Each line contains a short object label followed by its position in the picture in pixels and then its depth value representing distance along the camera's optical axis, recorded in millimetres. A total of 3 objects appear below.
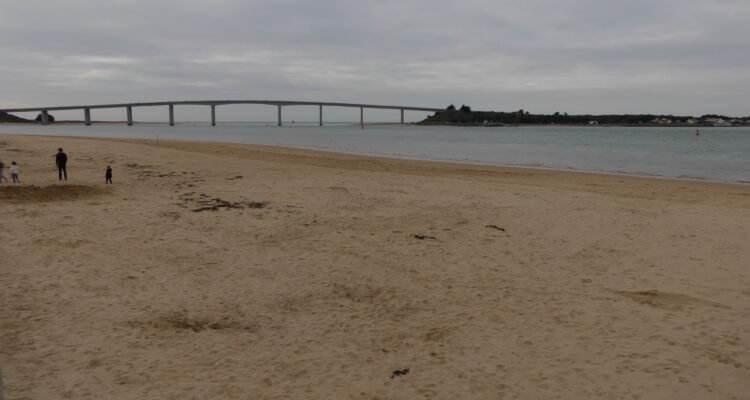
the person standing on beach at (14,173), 16284
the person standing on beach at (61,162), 17000
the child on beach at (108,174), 15716
